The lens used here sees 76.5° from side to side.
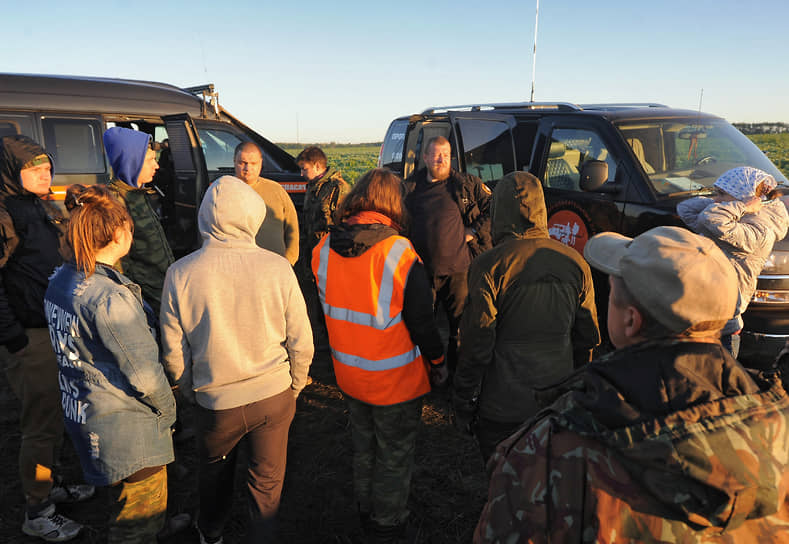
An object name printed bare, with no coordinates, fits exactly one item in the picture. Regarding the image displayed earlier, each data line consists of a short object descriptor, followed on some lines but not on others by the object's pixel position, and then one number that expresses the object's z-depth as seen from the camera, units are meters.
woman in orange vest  2.40
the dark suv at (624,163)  3.60
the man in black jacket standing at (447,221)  4.11
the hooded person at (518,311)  2.36
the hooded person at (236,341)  2.24
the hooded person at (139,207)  3.43
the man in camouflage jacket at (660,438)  0.89
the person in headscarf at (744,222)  2.97
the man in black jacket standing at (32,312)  2.74
